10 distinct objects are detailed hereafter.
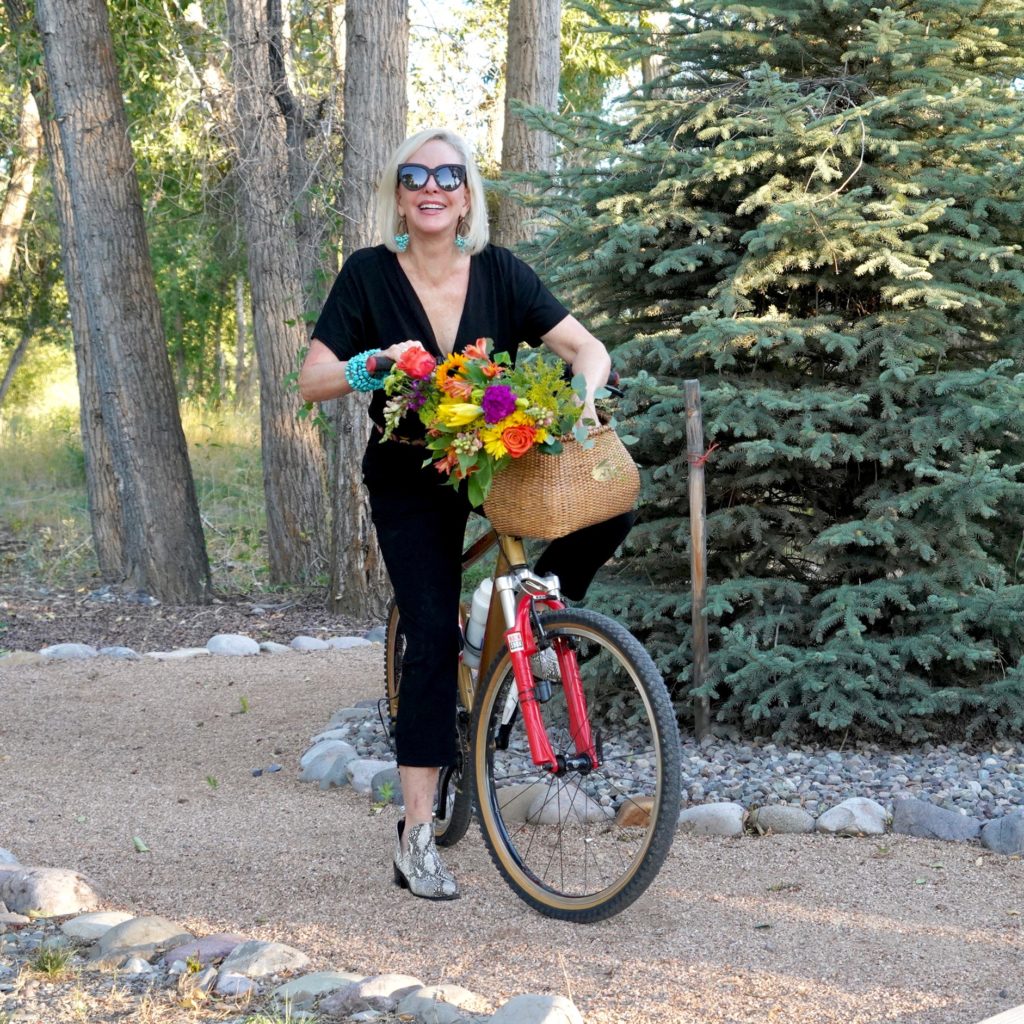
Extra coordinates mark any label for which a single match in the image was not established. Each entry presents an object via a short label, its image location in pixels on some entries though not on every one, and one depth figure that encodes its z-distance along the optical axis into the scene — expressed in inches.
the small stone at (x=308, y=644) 331.0
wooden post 190.9
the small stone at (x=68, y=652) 324.8
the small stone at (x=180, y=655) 320.5
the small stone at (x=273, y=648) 327.6
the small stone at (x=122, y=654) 322.3
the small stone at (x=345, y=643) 332.2
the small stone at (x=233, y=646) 329.1
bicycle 130.3
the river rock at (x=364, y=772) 198.1
